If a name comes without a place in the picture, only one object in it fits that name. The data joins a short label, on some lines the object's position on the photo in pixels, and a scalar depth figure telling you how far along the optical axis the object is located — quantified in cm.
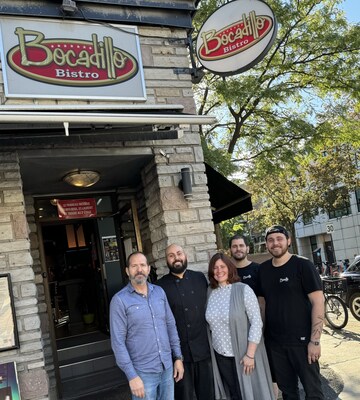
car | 919
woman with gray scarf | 377
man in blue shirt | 342
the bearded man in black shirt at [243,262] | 450
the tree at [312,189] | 2009
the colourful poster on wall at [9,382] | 384
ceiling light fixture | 549
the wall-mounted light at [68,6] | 463
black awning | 587
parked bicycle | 874
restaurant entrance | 632
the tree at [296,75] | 909
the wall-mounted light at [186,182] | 493
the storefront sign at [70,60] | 447
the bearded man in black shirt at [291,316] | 380
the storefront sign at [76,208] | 672
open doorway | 812
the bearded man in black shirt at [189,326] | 391
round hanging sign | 481
